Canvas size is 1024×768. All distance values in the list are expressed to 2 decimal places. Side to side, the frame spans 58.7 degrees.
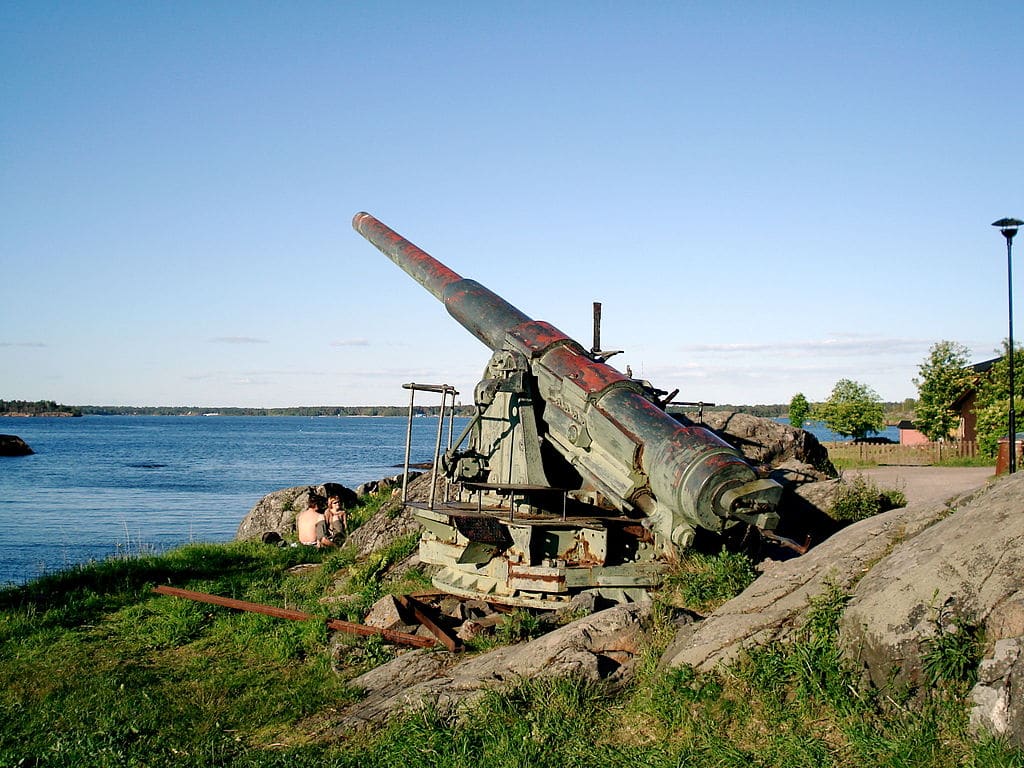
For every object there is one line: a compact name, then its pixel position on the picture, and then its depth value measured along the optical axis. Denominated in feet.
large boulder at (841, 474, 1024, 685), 17.99
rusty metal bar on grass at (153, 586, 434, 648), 29.73
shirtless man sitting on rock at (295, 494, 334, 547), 54.80
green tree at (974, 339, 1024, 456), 96.78
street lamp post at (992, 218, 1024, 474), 72.69
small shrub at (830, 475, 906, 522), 41.29
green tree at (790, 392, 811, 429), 196.60
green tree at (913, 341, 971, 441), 127.44
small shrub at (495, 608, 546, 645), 28.53
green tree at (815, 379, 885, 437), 179.32
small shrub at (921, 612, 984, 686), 17.37
